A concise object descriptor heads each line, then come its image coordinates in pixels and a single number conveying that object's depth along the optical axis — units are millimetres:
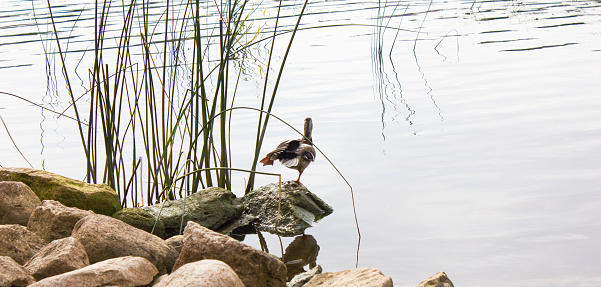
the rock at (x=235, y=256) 3514
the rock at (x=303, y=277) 3957
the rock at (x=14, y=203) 4168
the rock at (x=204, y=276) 2812
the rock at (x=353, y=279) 3316
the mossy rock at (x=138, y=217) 4637
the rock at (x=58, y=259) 3170
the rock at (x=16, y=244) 3418
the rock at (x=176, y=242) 4102
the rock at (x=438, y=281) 3223
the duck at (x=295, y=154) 5246
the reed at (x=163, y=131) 4664
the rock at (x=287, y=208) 5094
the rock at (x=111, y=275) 2855
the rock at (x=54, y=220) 3879
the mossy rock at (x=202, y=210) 4922
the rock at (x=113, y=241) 3561
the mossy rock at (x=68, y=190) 4617
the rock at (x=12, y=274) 2920
